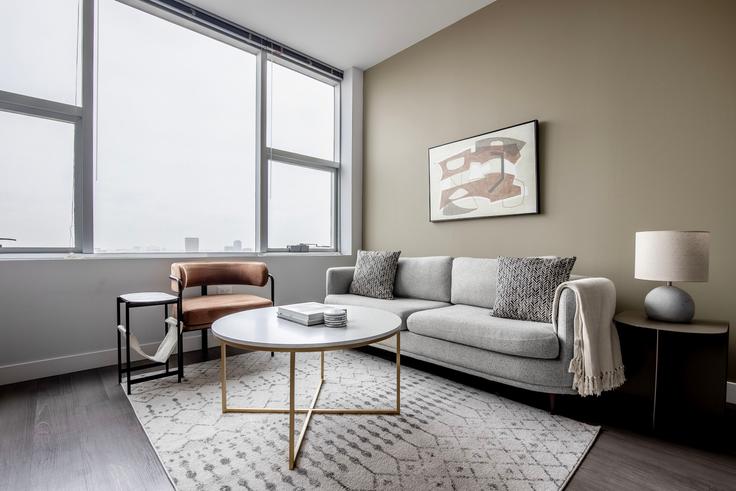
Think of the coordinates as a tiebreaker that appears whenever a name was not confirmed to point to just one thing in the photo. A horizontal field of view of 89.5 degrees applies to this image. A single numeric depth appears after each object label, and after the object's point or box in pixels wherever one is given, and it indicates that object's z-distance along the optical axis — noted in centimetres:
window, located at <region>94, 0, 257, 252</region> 296
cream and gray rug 144
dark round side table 184
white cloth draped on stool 237
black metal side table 228
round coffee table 154
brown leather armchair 256
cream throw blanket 184
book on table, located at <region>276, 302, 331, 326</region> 189
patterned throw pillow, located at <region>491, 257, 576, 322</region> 225
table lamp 187
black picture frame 291
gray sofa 195
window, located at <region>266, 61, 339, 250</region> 402
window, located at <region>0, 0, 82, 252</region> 254
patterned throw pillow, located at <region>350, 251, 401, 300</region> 329
